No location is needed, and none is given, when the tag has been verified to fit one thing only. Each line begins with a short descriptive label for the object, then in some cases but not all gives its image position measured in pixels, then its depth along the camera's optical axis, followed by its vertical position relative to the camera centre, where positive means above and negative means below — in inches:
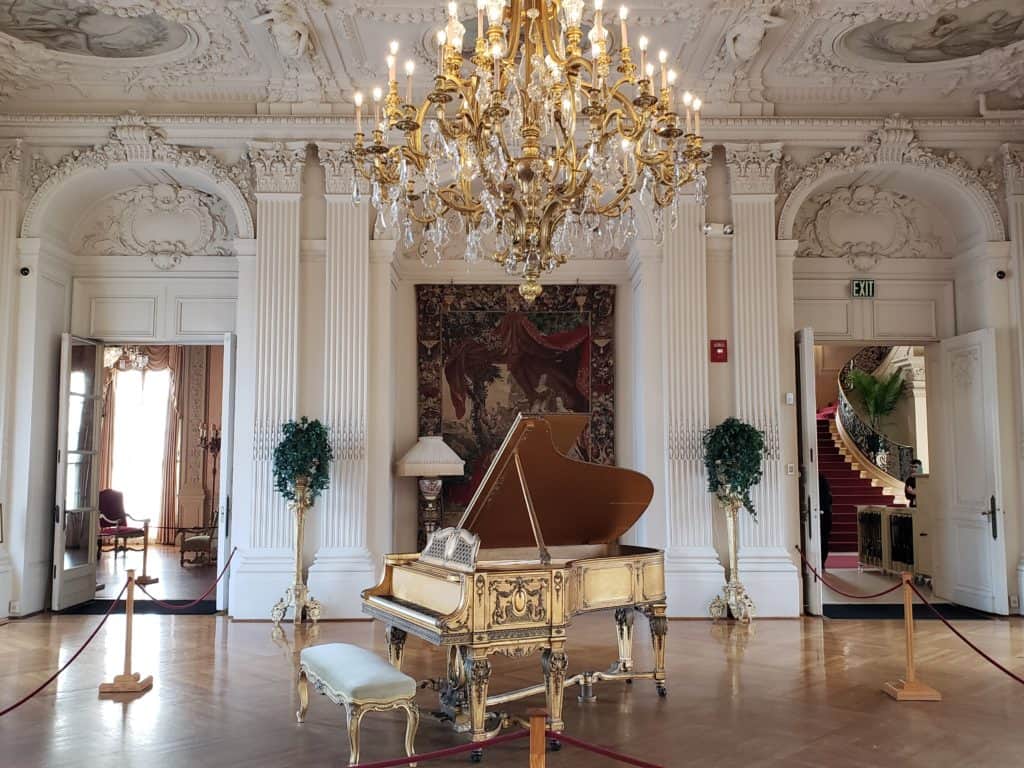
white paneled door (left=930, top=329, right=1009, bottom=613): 302.2 -10.1
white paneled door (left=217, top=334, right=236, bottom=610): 308.5 -2.3
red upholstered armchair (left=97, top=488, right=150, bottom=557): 449.1 -33.3
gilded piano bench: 143.0 -39.6
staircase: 499.8 -21.7
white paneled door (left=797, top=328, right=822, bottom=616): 299.4 -4.5
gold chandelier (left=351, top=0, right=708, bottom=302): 170.4 +67.7
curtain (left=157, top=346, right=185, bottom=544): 565.9 +11.5
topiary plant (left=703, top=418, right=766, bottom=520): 282.2 -1.0
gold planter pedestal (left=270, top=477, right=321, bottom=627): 279.0 -42.5
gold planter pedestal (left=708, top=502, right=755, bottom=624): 281.1 -47.4
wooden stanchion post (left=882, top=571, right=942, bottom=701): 189.0 -52.6
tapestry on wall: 342.0 +39.5
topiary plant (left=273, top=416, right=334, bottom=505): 276.5 +0.2
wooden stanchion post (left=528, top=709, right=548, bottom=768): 100.3 -33.6
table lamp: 312.7 -3.6
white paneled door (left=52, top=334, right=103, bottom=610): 308.7 -5.3
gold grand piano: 153.8 -23.3
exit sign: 327.9 +65.0
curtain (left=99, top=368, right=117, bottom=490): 570.6 +15.8
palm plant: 598.8 +45.1
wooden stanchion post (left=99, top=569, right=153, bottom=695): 194.4 -52.0
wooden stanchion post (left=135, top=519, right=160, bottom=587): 362.3 -52.2
